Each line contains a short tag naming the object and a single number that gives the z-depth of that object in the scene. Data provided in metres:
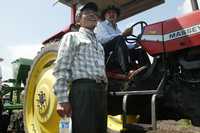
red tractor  1.75
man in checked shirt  1.41
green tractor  3.34
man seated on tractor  1.98
